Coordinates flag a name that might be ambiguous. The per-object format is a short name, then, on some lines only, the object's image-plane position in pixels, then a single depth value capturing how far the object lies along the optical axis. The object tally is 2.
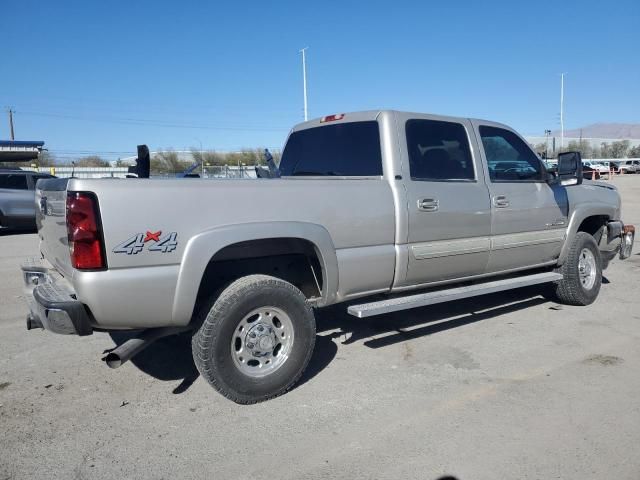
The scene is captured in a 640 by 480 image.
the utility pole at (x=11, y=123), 58.99
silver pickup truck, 3.22
